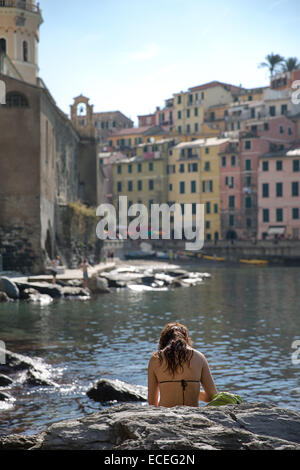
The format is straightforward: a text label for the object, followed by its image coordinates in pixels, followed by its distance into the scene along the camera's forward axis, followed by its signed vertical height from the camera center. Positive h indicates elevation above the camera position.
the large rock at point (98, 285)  32.81 -2.52
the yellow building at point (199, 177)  74.50 +6.32
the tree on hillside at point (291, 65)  89.00 +22.15
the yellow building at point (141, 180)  79.12 +6.44
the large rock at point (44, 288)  28.89 -2.28
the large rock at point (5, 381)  12.42 -2.69
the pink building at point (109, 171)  82.25 +7.89
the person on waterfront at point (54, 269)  30.91 -1.56
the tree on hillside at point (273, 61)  90.44 +23.00
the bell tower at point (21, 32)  51.34 +15.73
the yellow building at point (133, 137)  91.19 +13.64
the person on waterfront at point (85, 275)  31.09 -1.89
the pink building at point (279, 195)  67.69 +3.78
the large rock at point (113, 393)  11.40 -2.72
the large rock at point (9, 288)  27.81 -2.16
